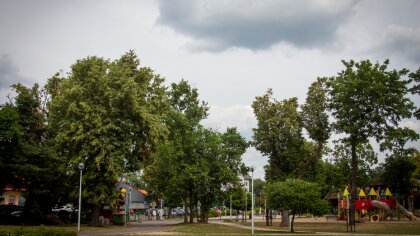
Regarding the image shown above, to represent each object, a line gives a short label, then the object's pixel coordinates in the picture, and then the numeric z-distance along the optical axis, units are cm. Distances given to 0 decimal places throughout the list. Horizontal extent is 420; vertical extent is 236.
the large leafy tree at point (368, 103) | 4225
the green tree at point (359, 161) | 8056
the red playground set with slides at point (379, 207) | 6431
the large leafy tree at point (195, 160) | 4841
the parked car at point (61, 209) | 5284
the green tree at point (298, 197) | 3656
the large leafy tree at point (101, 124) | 4334
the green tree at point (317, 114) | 5109
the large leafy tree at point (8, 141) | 3956
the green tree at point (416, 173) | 6494
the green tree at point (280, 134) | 5200
